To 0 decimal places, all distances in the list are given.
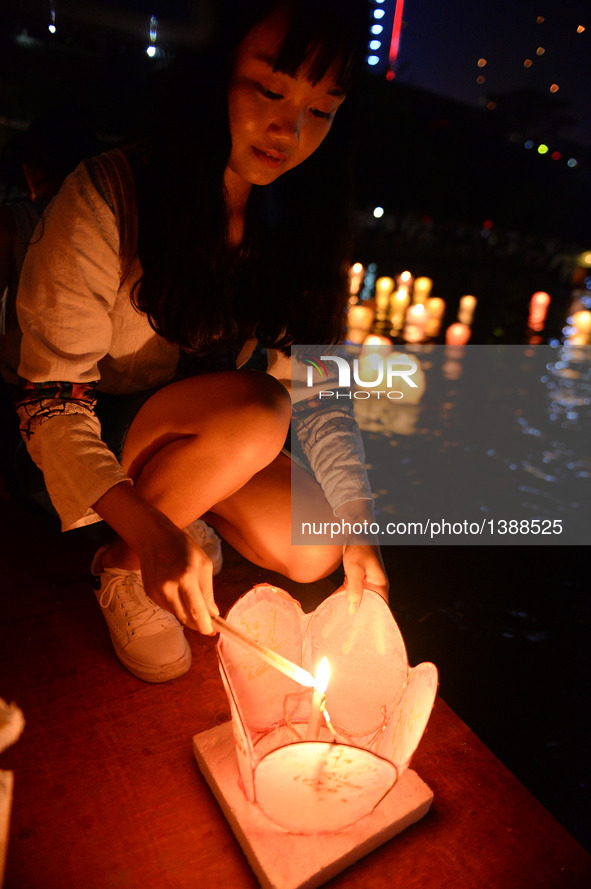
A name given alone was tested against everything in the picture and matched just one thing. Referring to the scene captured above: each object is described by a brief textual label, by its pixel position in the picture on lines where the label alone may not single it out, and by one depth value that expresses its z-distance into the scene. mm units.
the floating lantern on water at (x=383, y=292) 5879
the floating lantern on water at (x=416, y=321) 4707
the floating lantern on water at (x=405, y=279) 6824
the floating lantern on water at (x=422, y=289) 6234
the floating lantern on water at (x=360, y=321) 4445
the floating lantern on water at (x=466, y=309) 5648
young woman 929
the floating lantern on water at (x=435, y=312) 5191
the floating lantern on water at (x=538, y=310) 5680
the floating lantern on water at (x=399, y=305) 5329
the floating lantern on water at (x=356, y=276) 5995
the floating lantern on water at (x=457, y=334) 4645
